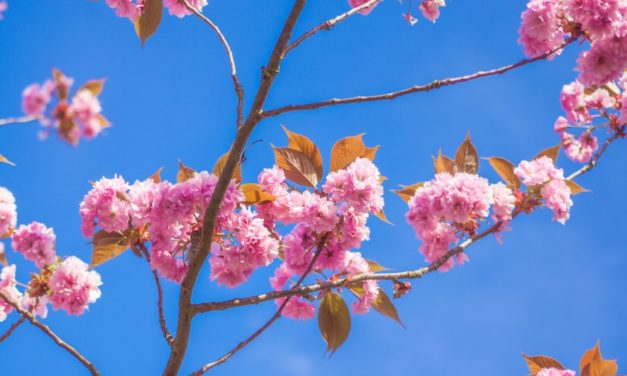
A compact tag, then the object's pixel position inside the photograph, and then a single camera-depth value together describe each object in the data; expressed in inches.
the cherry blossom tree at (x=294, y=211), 103.1
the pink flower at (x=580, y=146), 170.9
